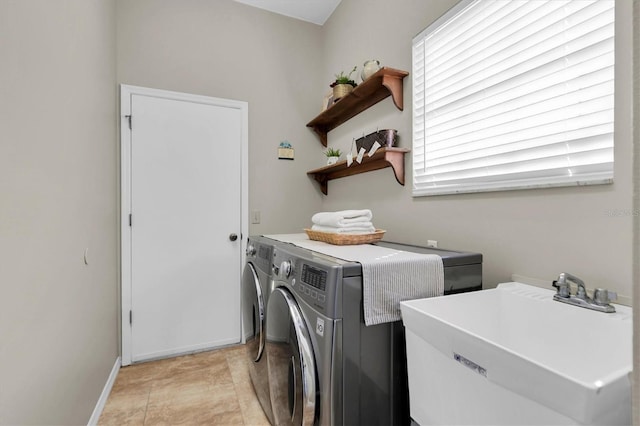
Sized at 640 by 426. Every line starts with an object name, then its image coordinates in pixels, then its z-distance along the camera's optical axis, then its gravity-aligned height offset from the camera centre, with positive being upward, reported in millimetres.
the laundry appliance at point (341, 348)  952 -460
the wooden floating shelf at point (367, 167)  1791 +331
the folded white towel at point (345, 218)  1519 -38
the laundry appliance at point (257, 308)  1539 -536
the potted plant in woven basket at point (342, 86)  2244 +933
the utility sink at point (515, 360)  477 -331
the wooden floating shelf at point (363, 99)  1805 +806
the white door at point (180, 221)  2279 -83
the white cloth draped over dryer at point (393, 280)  979 -239
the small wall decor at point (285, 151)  2787 +553
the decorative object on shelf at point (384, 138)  1833 +454
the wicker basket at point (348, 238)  1482 -139
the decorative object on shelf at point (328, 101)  2482 +933
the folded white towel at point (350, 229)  1501 -97
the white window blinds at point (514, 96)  958 +457
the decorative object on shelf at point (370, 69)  1935 +924
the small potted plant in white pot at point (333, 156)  2494 +461
